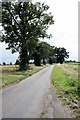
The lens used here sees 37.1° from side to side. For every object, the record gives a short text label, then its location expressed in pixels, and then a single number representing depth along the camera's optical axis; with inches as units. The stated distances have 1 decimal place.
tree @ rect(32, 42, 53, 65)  1602.1
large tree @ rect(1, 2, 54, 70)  855.8
